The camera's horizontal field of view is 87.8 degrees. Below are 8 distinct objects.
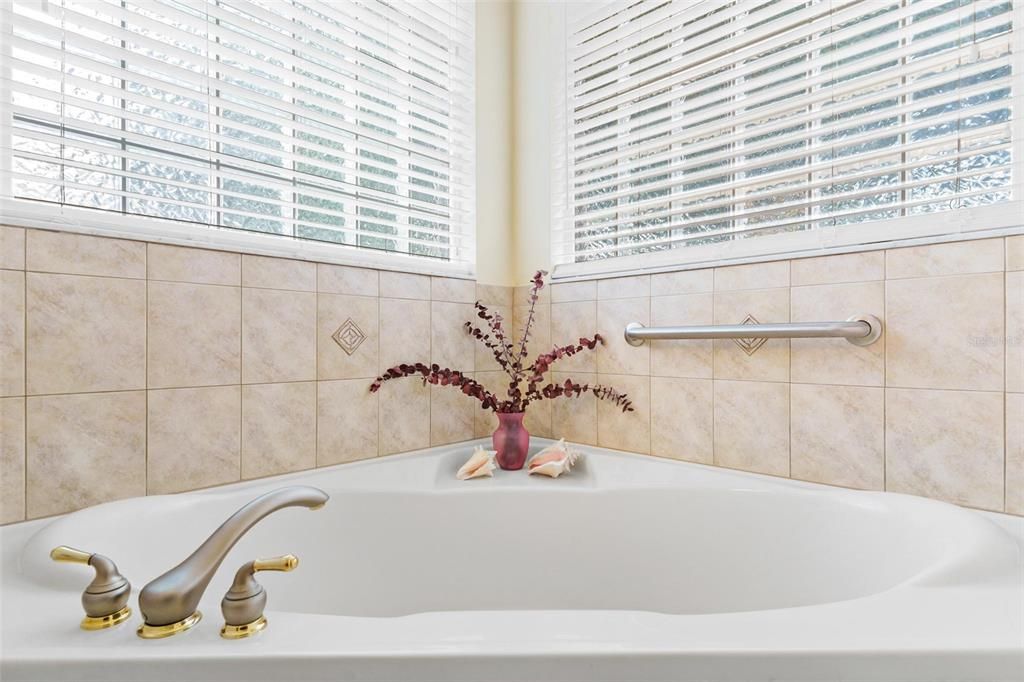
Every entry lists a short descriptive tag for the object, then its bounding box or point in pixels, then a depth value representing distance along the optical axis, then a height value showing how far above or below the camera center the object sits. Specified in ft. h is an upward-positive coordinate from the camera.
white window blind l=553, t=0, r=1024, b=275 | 3.50 +1.71
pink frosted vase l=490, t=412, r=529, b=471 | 4.96 -0.94
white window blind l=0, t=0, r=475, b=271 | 3.43 +1.77
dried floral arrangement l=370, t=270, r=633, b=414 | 4.99 -0.30
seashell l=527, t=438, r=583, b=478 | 4.66 -1.07
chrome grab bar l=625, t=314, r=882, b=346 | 3.71 +0.07
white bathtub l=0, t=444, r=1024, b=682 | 1.79 -1.12
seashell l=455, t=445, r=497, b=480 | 4.66 -1.12
